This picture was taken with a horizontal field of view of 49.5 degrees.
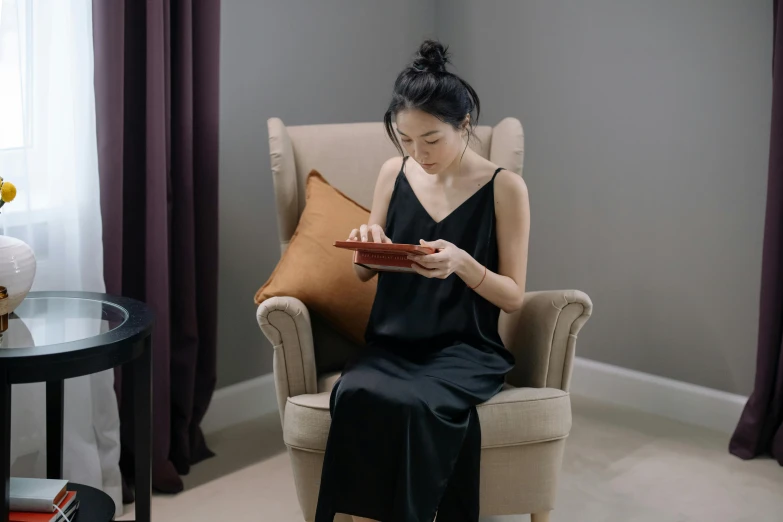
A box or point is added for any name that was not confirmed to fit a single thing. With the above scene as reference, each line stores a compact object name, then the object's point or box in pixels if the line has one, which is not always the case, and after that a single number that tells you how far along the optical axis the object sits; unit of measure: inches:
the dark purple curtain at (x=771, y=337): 100.7
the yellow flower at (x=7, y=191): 68.8
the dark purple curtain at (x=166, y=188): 87.4
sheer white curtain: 81.7
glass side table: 61.4
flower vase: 66.5
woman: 71.0
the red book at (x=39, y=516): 68.1
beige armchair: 75.0
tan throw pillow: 86.0
